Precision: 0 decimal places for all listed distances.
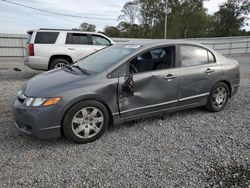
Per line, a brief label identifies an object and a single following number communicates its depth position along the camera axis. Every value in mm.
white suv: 6176
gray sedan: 2439
